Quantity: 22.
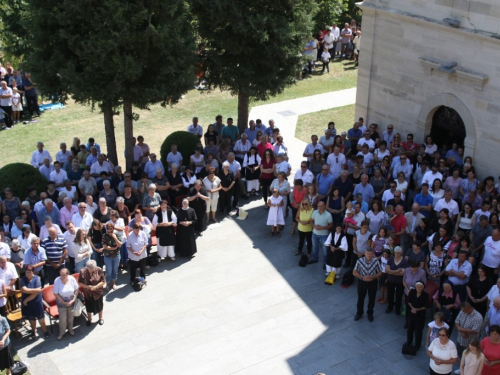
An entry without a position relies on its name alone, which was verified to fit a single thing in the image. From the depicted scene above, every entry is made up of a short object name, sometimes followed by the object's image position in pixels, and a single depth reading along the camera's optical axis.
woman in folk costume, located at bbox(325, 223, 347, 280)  14.34
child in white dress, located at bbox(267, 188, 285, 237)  16.36
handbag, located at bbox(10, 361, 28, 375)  12.02
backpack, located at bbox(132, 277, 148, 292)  14.61
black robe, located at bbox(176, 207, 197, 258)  15.35
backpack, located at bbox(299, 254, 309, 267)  15.41
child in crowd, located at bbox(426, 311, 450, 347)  11.20
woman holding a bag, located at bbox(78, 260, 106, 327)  12.98
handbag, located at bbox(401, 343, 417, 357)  12.48
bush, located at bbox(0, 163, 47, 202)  16.02
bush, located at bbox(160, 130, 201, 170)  18.62
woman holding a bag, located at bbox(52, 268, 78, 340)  12.71
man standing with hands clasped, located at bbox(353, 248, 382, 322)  13.12
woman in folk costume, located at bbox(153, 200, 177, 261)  15.18
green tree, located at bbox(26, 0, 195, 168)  16.08
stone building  15.52
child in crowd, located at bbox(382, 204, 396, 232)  14.47
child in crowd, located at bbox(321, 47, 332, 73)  29.53
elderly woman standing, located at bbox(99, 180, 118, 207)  15.70
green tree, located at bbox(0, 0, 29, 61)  21.38
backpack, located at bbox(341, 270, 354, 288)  14.56
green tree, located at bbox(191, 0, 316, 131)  18.22
